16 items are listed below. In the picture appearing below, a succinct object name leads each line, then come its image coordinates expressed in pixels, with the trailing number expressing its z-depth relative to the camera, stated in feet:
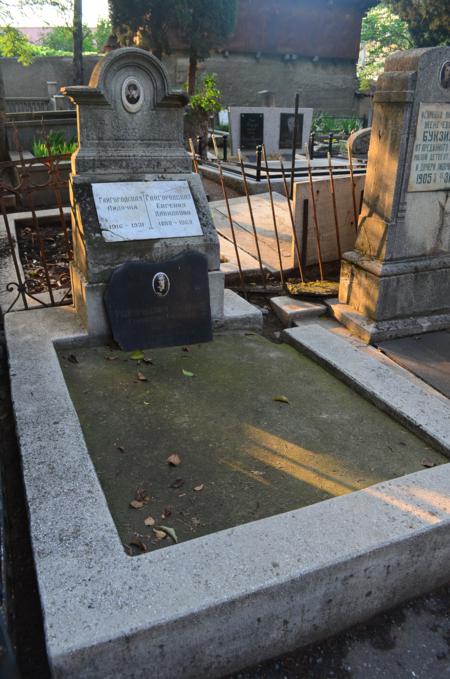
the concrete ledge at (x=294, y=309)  17.20
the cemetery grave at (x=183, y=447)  6.69
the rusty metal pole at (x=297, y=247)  19.90
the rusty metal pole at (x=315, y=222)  19.32
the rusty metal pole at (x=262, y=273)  19.73
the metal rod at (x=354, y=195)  19.51
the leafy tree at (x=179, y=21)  61.93
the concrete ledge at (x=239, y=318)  15.26
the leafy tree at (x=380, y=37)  138.08
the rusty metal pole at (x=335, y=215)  19.40
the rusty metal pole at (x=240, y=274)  19.31
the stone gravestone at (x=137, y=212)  13.37
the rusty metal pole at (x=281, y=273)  19.54
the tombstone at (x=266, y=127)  48.98
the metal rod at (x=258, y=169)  33.90
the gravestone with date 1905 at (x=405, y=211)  14.34
